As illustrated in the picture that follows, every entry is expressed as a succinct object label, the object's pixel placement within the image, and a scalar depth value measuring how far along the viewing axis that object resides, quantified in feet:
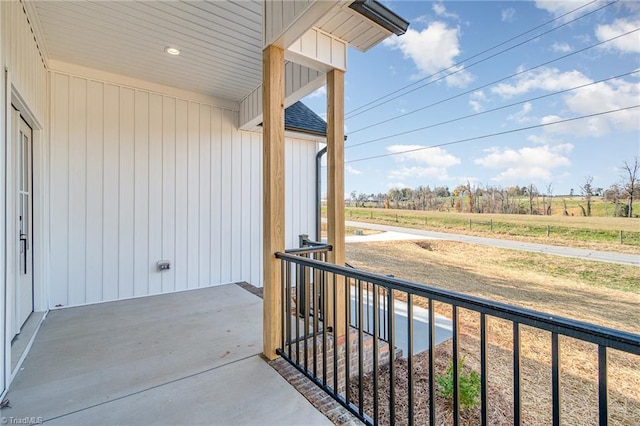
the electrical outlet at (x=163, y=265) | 13.51
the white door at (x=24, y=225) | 8.75
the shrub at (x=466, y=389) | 9.01
